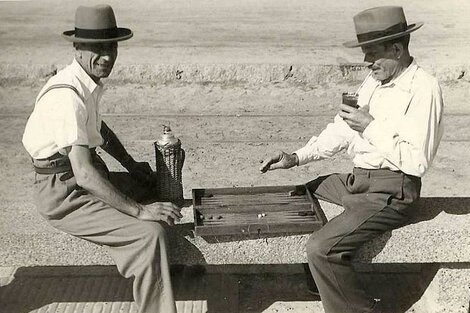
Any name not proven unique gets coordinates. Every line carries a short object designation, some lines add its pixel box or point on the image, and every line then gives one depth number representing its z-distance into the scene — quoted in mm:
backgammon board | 4336
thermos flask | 4527
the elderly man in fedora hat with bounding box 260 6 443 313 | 4160
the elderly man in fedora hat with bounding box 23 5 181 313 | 4055
